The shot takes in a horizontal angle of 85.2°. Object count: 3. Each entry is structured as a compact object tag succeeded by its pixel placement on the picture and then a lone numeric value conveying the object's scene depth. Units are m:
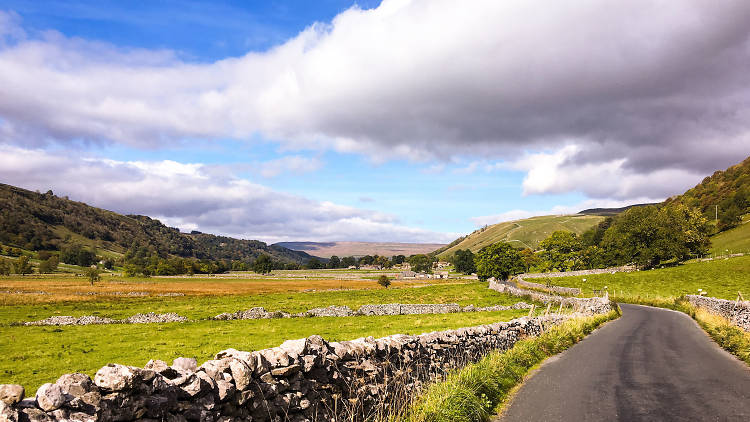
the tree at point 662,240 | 98.19
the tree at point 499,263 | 117.26
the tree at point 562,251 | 131.62
